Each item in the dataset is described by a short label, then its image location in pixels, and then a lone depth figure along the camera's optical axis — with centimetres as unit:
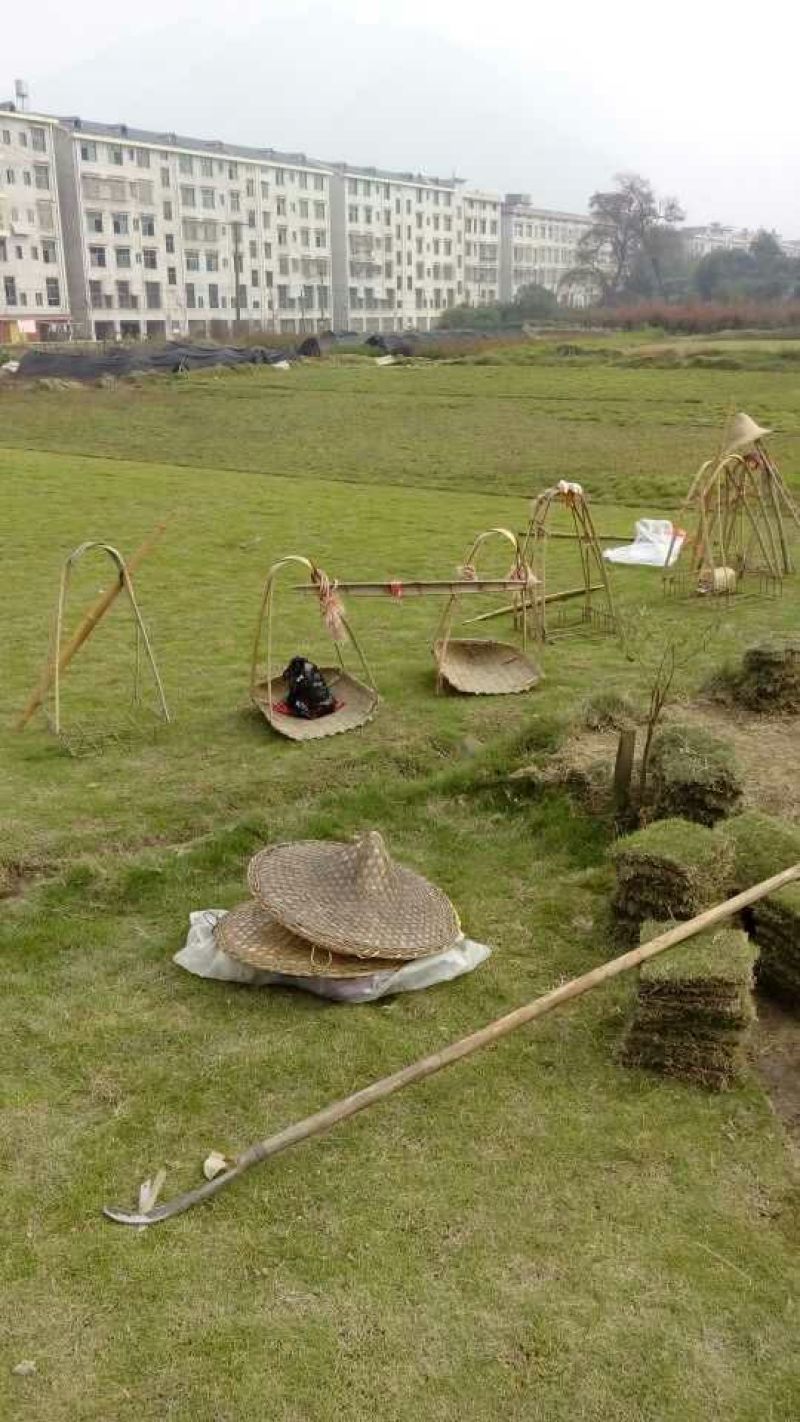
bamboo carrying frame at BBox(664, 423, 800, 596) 1124
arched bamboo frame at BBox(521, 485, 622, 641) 932
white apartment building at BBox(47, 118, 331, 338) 6825
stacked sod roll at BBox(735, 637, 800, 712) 776
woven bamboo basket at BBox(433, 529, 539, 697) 855
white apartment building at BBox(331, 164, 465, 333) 9006
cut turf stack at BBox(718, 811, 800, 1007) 486
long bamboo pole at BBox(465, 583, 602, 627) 1065
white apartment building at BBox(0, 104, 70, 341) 6309
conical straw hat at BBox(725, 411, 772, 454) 1110
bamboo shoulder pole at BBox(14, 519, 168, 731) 717
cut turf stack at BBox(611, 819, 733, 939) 504
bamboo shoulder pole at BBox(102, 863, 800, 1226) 375
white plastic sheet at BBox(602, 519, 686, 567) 1300
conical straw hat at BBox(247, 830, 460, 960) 491
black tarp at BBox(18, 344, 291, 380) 3712
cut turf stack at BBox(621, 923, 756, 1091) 426
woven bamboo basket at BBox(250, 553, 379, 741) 756
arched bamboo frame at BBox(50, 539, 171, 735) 711
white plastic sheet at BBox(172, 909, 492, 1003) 491
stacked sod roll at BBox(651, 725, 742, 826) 579
